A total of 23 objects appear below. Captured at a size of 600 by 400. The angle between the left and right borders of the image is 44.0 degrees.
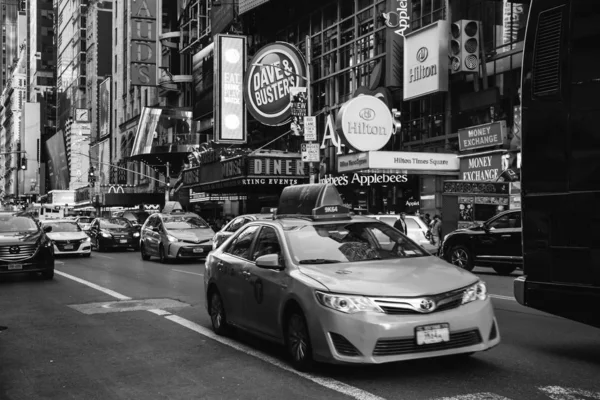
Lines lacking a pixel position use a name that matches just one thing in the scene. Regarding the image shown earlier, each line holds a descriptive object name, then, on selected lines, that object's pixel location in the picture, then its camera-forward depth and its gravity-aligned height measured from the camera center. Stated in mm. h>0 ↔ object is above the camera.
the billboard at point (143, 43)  75750 +17368
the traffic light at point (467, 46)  29234 +6451
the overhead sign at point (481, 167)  27797 +1621
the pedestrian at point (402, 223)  21125 -403
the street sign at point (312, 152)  28422 +2224
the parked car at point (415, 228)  21594 -569
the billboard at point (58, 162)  134625 +9510
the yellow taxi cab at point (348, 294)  6496 -798
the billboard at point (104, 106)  102669 +14862
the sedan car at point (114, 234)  33625 -1039
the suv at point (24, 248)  17547 -864
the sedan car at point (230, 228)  21717 -527
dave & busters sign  44312 +7844
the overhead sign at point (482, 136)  27344 +2797
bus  6723 +456
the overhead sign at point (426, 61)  30312 +6249
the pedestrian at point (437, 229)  27672 -751
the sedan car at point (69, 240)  27938 -1064
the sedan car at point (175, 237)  24297 -861
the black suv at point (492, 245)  17844 -905
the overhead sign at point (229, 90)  50906 +8410
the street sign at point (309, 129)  28734 +3149
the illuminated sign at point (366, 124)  30281 +3543
